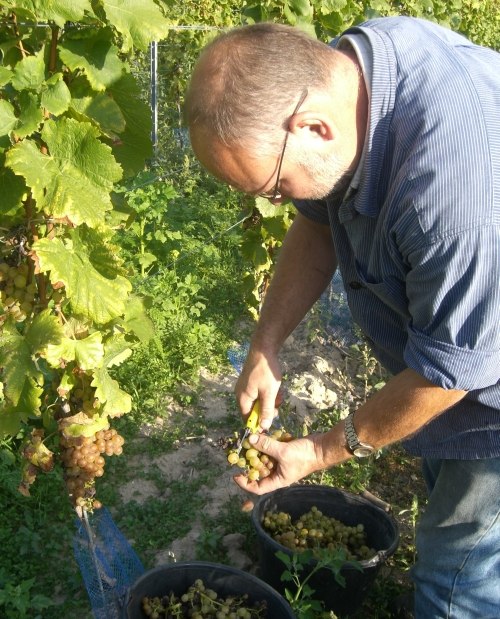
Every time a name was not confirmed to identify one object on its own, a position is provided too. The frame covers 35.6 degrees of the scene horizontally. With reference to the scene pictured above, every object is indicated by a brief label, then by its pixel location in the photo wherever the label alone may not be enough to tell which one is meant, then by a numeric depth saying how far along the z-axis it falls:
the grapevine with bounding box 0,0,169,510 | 1.99
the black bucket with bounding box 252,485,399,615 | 2.86
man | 1.63
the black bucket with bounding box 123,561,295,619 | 2.63
